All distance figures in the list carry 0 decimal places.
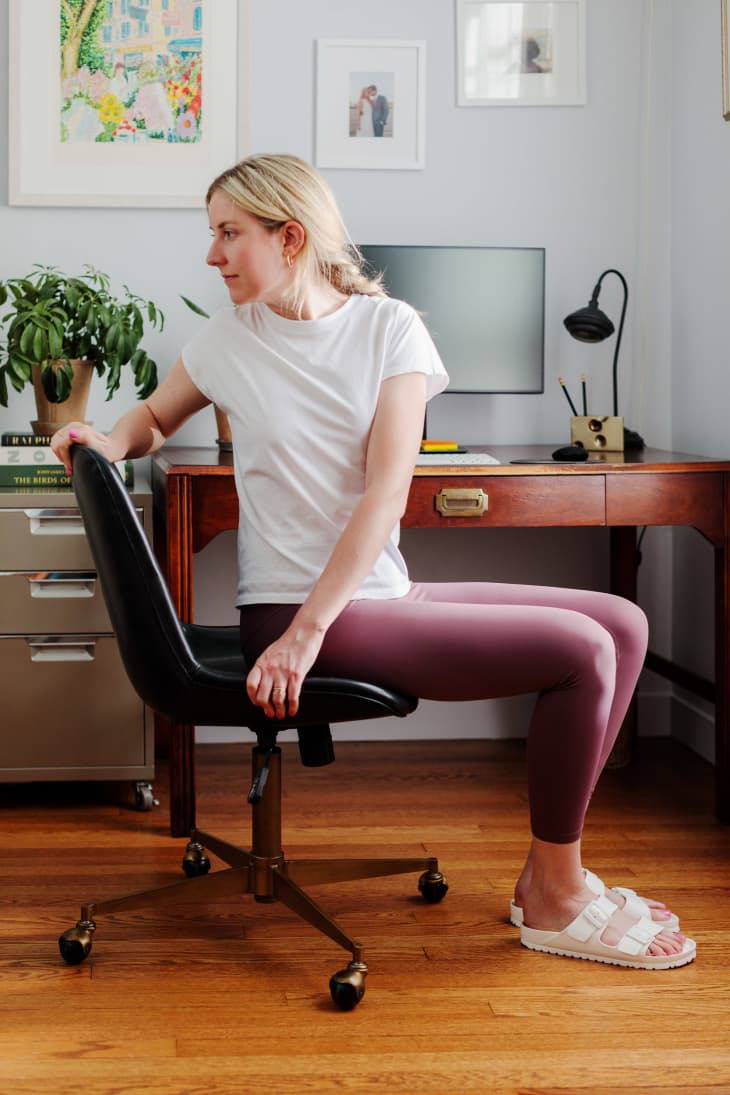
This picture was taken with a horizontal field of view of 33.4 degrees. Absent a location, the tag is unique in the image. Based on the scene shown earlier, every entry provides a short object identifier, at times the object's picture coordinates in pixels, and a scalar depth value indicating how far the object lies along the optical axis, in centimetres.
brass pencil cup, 265
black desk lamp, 273
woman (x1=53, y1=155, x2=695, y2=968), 167
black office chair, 163
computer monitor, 271
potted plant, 248
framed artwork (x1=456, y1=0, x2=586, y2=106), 290
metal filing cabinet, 242
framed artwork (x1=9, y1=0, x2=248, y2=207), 281
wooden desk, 227
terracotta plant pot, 258
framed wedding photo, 287
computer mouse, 240
